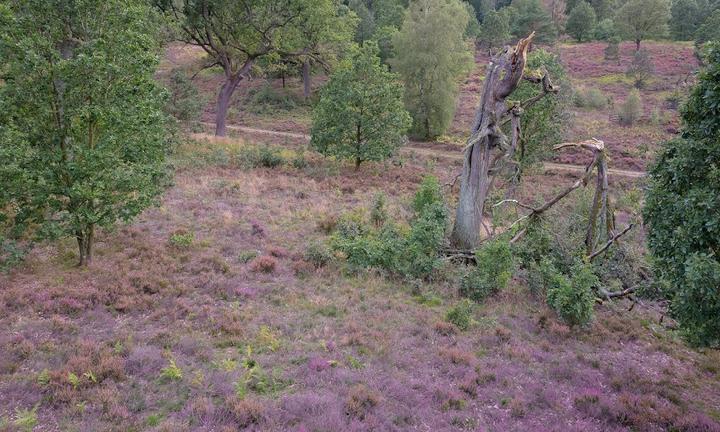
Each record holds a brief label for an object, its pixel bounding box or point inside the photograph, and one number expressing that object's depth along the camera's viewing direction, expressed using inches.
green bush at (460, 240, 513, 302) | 456.4
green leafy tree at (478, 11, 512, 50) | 2659.9
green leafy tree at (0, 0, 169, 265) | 382.0
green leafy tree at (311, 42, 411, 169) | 956.0
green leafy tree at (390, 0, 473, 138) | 1565.0
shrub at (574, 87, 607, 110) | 1941.4
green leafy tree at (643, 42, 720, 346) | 255.0
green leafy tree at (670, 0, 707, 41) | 2699.3
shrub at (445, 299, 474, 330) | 397.1
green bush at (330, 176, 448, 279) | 496.1
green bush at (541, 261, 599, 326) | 400.5
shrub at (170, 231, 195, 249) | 510.6
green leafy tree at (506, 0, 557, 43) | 2733.8
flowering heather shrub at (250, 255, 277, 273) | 479.2
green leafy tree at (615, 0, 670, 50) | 2519.7
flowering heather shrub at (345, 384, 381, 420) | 274.7
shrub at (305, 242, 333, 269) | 505.4
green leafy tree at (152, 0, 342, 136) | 1117.7
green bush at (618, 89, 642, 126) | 1727.4
